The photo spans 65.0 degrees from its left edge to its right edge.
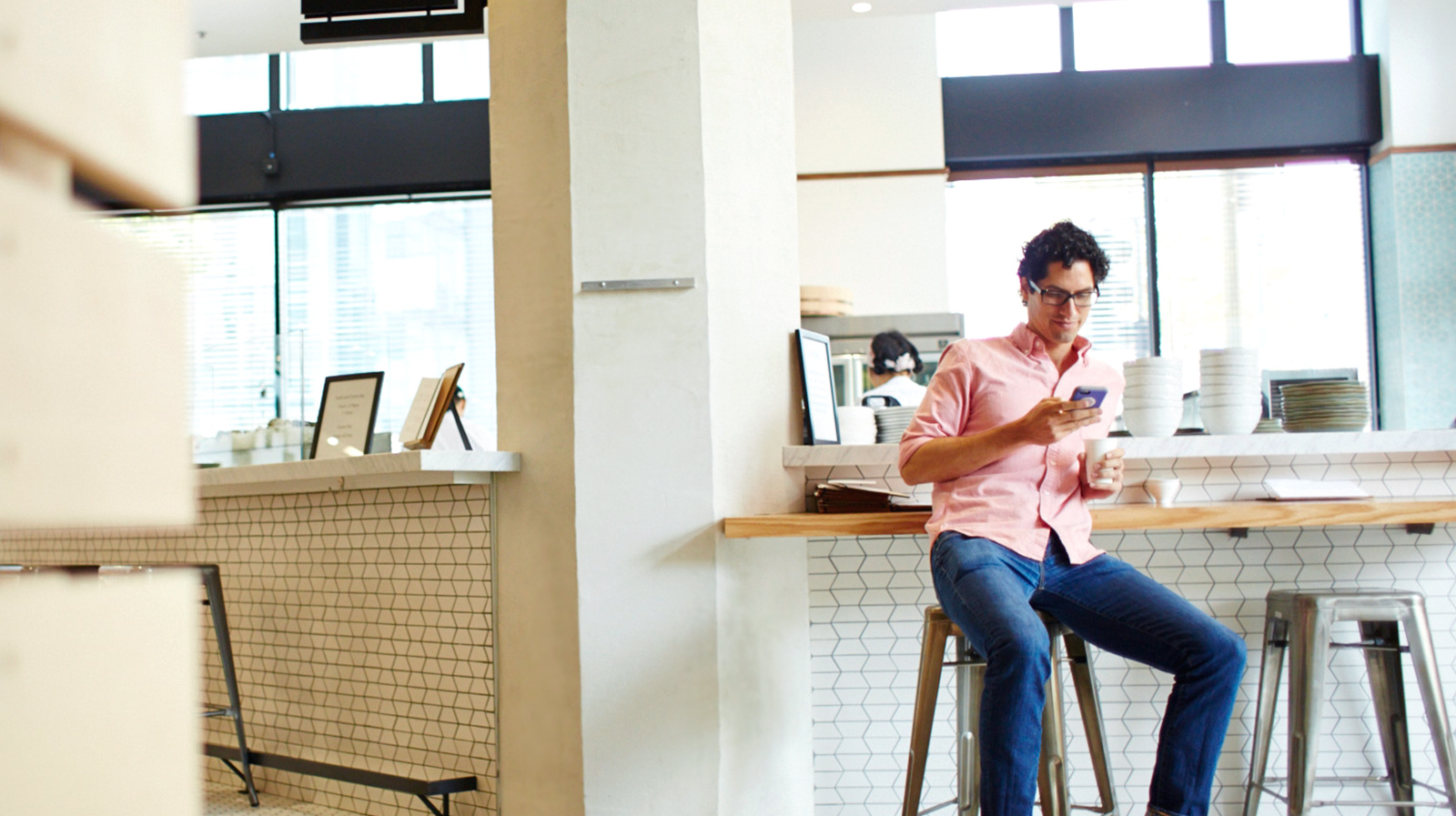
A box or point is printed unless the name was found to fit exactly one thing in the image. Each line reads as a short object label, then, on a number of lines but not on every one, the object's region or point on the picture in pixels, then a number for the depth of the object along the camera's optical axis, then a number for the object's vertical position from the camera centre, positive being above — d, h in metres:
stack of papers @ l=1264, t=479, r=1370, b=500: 2.73 -0.16
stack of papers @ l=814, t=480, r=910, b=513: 2.77 -0.15
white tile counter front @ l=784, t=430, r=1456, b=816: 2.91 -0.45
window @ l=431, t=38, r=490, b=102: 6.98 +2.32
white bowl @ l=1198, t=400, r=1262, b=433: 2.84 +0.01
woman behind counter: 4.73 +0.31
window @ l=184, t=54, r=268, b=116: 7.18 +2.31
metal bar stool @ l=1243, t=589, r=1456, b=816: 2.55 -0.56
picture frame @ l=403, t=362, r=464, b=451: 3.24 +0.11
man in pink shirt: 2.04 -0.23
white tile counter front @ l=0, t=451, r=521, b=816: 3.00 -0.47
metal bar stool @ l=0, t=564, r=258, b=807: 3.35 -0.58
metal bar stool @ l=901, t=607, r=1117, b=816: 2.39 -0.61
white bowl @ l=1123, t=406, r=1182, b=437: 2.84 +0.02
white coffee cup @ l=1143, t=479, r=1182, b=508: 2.78 -0.16
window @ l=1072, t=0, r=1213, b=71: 6.60 +2.28
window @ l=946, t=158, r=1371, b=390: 6.46 +0.95
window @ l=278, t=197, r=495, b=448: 6.98 +0.97
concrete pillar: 2.71 +0.02
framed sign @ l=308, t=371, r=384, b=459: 3.71 +0.11
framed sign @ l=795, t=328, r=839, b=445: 3.03 +0.13
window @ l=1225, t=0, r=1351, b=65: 6.52 +2.25
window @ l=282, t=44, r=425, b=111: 7.02 +2.30
